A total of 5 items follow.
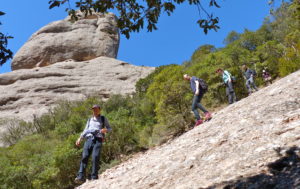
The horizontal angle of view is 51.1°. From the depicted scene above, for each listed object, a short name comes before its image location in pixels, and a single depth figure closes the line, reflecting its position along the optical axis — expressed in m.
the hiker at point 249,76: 13.56
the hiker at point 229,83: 11.68
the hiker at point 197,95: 9.16
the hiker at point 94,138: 6.89
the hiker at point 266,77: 16.78
